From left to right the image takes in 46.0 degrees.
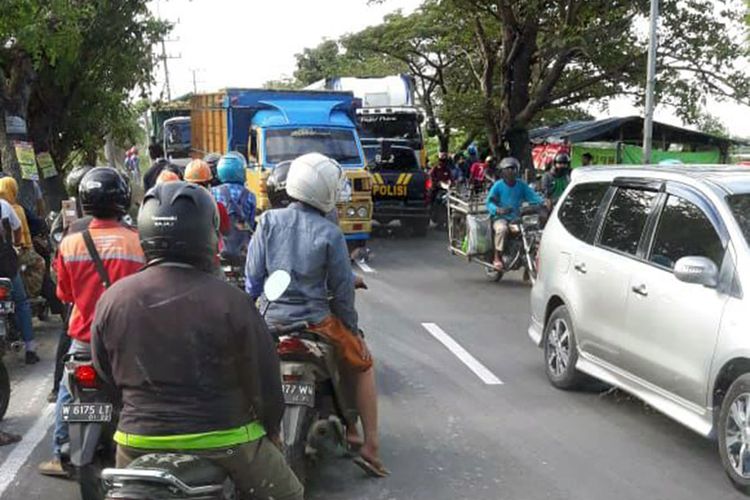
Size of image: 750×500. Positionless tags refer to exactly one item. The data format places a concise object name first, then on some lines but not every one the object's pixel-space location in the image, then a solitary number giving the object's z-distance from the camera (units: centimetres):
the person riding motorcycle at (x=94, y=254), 427
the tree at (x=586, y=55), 2009
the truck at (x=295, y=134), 1423
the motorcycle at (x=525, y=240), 1148
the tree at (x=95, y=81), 1540
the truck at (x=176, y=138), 2717
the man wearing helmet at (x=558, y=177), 1412
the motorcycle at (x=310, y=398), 427
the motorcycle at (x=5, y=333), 616
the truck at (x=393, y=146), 1722
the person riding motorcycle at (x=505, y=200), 1172
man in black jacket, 266
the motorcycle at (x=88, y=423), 410
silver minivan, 501
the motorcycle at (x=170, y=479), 254
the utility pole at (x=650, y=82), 1515
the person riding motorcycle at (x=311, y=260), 454
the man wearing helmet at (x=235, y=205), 702
